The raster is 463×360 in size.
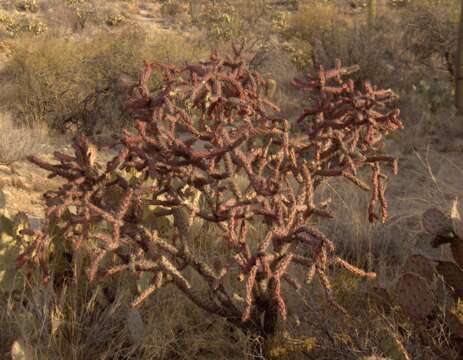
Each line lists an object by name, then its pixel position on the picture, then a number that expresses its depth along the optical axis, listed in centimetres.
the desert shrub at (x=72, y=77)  779
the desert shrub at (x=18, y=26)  1636
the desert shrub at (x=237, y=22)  1586
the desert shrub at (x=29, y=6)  2122
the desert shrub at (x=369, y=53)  921
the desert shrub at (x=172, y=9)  2272
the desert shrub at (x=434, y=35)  1142
